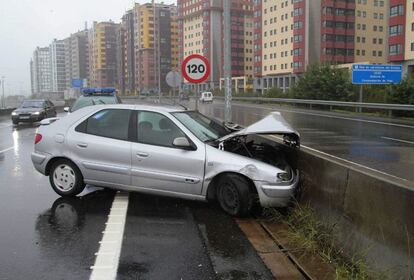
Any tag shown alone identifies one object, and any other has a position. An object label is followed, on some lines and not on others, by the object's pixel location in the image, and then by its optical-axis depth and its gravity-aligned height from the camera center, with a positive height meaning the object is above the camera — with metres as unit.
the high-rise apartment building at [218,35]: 127.44 +16.82
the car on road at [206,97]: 59.59 -0.06
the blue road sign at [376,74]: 29.38 +1.33
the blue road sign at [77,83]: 80.12 +2.38
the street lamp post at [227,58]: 12.27 +1.00
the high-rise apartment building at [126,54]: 104.19 +9.79
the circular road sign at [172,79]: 18.36 +0.69
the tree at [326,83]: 35.16 +0.96
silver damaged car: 6.26 -0.85
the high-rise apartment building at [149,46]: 101.81 +11.84
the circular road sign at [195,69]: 12.92 +0.75
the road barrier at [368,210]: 3.96 -1.12
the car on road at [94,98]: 16.21 -0.03
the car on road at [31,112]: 26.55 -0.81
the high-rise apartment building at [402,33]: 64.56 +8.71
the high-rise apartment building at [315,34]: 89.25 +12.06
